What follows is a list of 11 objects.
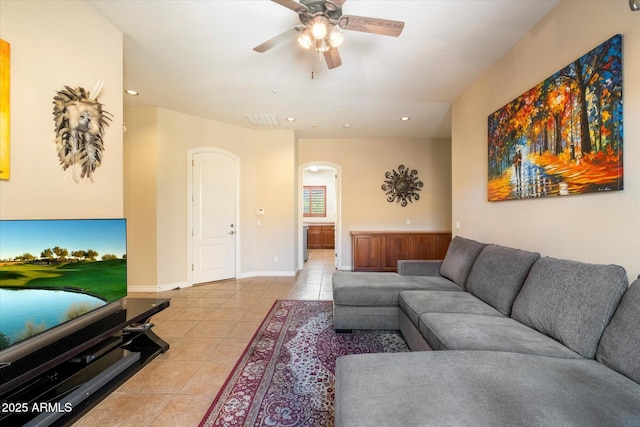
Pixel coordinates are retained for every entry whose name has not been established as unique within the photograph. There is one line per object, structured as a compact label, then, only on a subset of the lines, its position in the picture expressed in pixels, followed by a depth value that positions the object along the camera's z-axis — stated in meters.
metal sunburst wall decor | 5.79
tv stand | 1.36
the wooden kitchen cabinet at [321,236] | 9.44
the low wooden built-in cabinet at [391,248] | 5.26
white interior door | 4.43
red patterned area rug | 1.57
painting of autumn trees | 1.56
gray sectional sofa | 0.95
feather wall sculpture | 1.76
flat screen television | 1.29
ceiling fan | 1.74
